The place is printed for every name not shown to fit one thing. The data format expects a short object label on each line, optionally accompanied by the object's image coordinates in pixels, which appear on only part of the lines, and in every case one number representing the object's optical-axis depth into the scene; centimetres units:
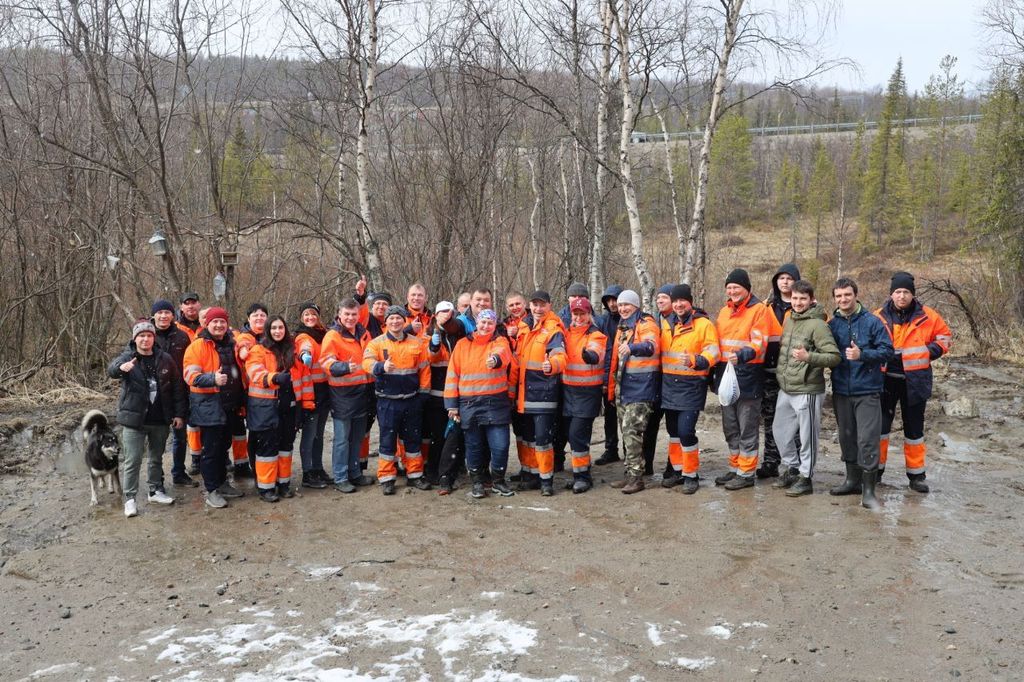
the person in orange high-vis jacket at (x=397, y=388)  732
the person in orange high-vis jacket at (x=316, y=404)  757
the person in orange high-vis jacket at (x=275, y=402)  715
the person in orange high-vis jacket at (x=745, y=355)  702
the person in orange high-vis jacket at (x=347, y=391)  755
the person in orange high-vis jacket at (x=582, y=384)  731
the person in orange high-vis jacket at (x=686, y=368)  705
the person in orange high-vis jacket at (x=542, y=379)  729
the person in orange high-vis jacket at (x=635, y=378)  721
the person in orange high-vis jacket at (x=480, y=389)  716
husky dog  731
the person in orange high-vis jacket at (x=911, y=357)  693
